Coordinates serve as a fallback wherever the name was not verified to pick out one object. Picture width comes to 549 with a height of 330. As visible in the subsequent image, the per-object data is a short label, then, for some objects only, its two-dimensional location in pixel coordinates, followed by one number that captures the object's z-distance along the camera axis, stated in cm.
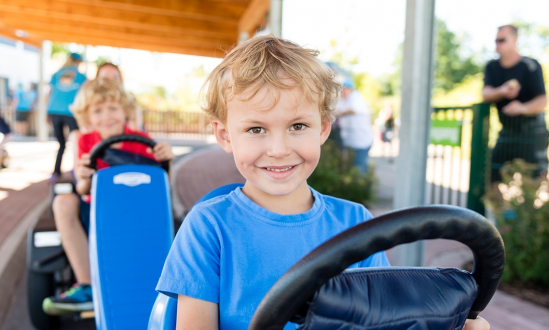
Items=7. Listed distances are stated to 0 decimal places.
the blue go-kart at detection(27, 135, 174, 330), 208
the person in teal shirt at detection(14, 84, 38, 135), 1698
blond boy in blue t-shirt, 106
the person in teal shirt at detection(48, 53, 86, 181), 556
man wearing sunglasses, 366
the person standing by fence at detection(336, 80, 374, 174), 556
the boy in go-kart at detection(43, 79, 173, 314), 252
